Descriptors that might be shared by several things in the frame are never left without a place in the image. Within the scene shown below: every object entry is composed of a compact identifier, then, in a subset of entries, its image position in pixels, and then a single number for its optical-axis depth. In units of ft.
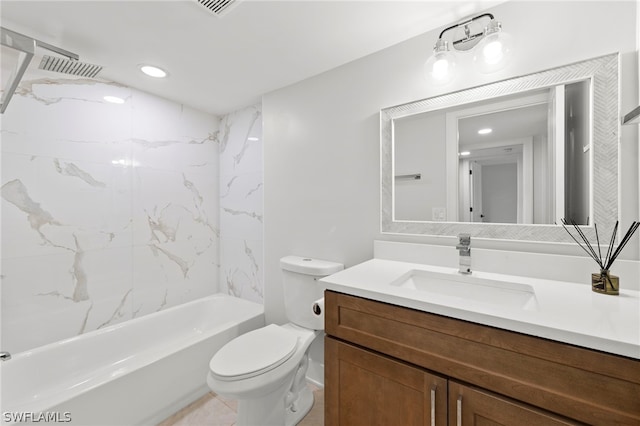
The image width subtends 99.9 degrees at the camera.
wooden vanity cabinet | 2.12
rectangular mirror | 3.42
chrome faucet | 3.91
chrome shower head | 4.67
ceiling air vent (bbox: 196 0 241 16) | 3.94
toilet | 4.07
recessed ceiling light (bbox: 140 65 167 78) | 5.79
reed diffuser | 3.02
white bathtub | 4.25
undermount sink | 3.43
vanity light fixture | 3.84
